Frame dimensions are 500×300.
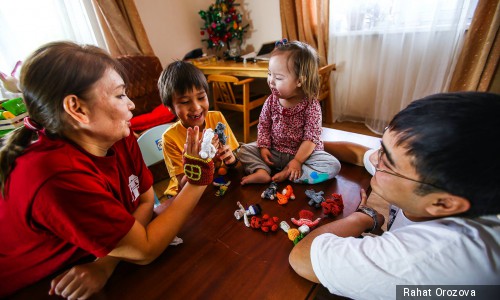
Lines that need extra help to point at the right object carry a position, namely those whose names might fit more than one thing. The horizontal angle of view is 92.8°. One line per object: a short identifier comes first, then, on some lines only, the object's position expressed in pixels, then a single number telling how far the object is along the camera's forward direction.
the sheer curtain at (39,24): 2.08
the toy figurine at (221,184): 0.93
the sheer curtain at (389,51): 2.25
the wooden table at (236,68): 2.68
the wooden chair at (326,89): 2.66
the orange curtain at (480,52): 1.99
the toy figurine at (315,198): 0.83
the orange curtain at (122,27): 2.53
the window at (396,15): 2.18
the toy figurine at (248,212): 0.79
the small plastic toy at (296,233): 0.68
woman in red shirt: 0.51
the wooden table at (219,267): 0.56
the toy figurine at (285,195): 0.86
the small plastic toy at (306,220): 0.74
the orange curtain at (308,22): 2.73
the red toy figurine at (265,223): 0.73
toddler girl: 1.21
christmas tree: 3.29
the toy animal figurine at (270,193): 0.90
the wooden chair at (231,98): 2.66
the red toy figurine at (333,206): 0.78
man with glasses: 0.44
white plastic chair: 1.38
